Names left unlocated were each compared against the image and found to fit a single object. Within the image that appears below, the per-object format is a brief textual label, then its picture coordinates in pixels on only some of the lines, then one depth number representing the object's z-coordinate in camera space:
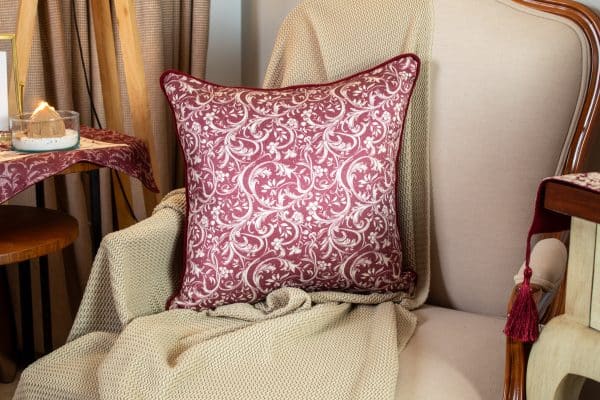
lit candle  2.24
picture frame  2.34
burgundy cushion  2.07
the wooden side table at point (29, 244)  2.19
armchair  2.07
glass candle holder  2.23
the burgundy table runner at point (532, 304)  1.77
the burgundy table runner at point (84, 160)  2.14
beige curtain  2.60
